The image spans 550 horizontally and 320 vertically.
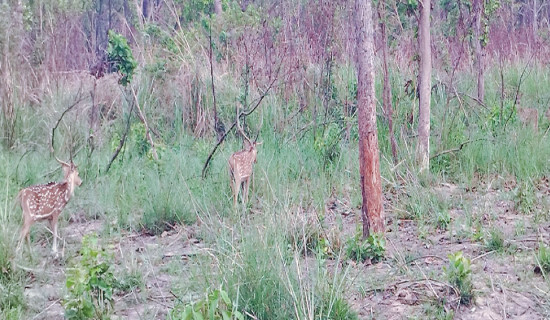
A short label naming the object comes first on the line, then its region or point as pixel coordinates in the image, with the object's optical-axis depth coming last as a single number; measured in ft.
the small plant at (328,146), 27.73
